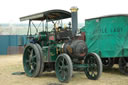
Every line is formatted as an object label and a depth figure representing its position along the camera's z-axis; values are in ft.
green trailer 28.86
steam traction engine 23.70
